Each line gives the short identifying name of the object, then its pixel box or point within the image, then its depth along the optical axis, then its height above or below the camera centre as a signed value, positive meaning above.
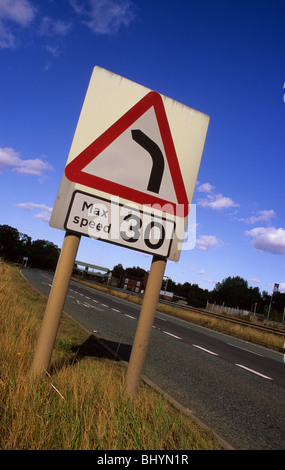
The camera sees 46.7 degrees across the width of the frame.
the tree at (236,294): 113.25 +3.78
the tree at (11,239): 80.18 +3.72
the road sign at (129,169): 2.53 +0.85
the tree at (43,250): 72.19 +3.15
